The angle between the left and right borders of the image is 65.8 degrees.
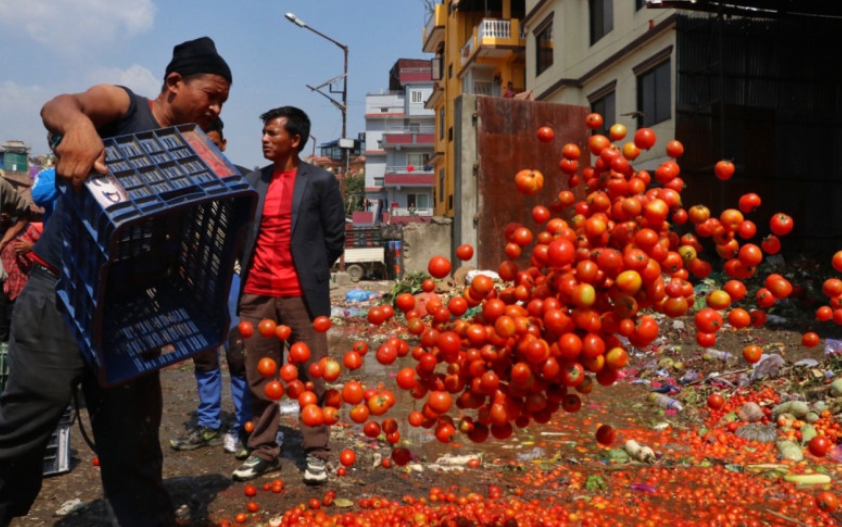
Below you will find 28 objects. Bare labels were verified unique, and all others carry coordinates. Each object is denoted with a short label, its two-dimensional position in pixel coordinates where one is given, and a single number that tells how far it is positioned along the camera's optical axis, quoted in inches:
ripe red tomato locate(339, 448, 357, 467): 127.6
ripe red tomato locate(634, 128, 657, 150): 105.7
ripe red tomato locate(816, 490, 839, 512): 161.0
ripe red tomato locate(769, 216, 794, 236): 102.5
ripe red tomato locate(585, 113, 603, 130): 118.0
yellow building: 1085.1
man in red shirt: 177.5
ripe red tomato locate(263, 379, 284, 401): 103.6
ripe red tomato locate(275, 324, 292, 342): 114.5
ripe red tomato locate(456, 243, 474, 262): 103.8
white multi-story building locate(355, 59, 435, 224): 2576.3
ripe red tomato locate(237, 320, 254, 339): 110.8
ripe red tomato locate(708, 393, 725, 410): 124.3
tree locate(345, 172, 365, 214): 2861.7
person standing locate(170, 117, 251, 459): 200.7
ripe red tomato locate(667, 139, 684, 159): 106.9
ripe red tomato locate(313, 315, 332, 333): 103.2
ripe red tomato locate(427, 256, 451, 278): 101.3
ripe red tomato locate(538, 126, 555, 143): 113.3
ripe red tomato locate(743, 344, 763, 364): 103.4
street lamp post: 1068.5
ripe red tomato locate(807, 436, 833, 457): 149.2
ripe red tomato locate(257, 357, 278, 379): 102.5
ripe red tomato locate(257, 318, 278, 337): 104.2
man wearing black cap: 101.5
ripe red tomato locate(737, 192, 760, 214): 104.3
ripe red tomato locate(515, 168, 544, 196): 104.0
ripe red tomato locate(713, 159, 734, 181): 111.6
